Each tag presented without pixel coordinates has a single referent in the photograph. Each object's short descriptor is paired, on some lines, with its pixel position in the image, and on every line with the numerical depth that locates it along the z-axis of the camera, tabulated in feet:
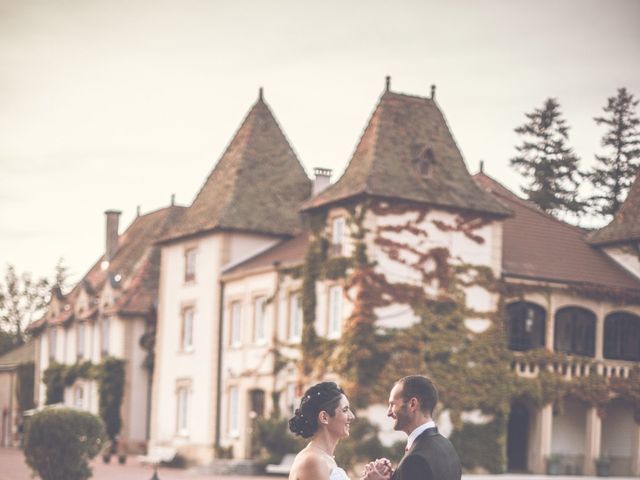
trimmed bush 80.02
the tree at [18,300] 291.38
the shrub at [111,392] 176.14
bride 23.71
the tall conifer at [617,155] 213.46
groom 23.38
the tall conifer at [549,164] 218.18
